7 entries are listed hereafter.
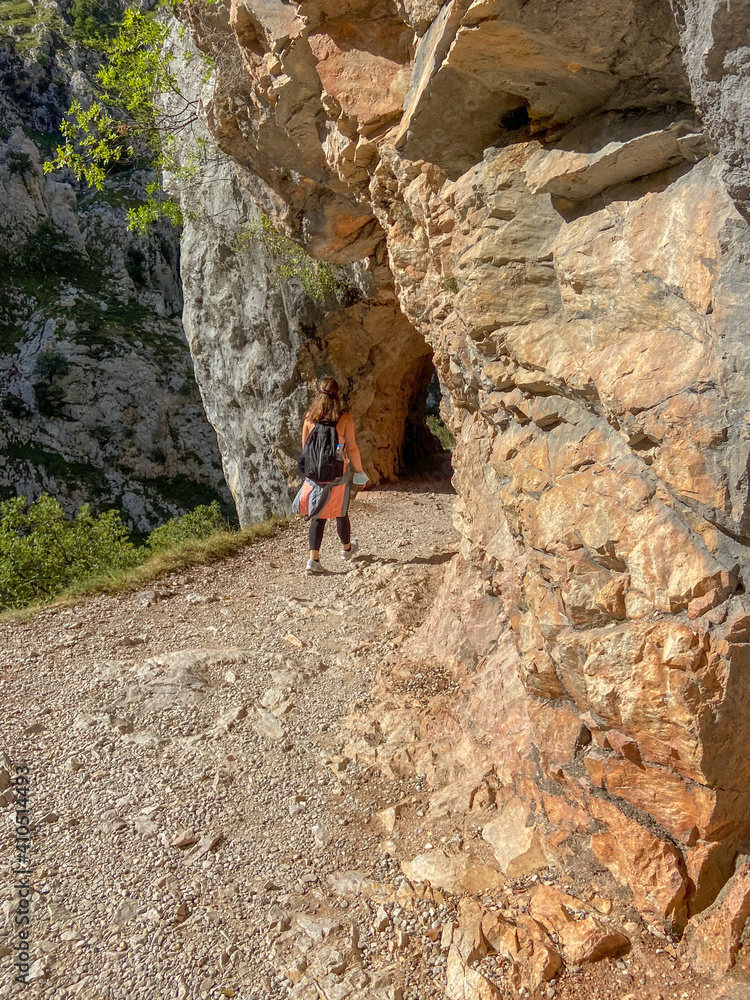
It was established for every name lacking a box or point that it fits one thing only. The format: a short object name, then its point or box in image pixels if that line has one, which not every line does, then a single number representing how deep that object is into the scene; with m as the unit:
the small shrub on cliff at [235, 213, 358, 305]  9.62
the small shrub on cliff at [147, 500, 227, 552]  10.22
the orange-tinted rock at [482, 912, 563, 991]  2.26
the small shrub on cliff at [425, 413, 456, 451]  14.04
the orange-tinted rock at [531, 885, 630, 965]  2.29
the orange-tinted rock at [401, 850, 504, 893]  2.70
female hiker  5.88
